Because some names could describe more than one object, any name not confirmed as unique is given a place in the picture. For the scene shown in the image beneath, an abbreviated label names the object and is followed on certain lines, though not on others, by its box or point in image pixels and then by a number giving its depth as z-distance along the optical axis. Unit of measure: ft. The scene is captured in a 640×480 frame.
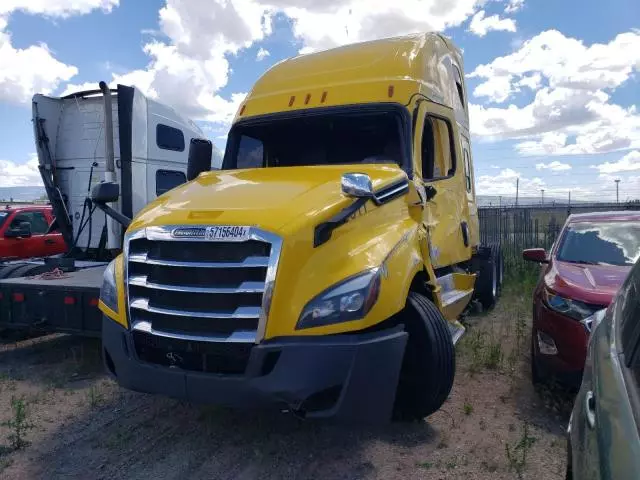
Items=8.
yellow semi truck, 11.25
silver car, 5.05
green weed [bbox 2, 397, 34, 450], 13.96
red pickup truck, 35.58
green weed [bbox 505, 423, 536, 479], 12.35
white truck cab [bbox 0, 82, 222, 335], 28.48
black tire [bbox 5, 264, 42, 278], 22.77
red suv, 15.07
